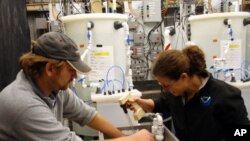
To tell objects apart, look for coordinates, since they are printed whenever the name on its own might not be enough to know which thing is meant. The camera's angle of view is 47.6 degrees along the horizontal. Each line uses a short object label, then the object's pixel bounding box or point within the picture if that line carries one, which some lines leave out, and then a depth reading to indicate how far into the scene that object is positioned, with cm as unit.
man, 114
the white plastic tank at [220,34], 309
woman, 139
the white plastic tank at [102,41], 285
